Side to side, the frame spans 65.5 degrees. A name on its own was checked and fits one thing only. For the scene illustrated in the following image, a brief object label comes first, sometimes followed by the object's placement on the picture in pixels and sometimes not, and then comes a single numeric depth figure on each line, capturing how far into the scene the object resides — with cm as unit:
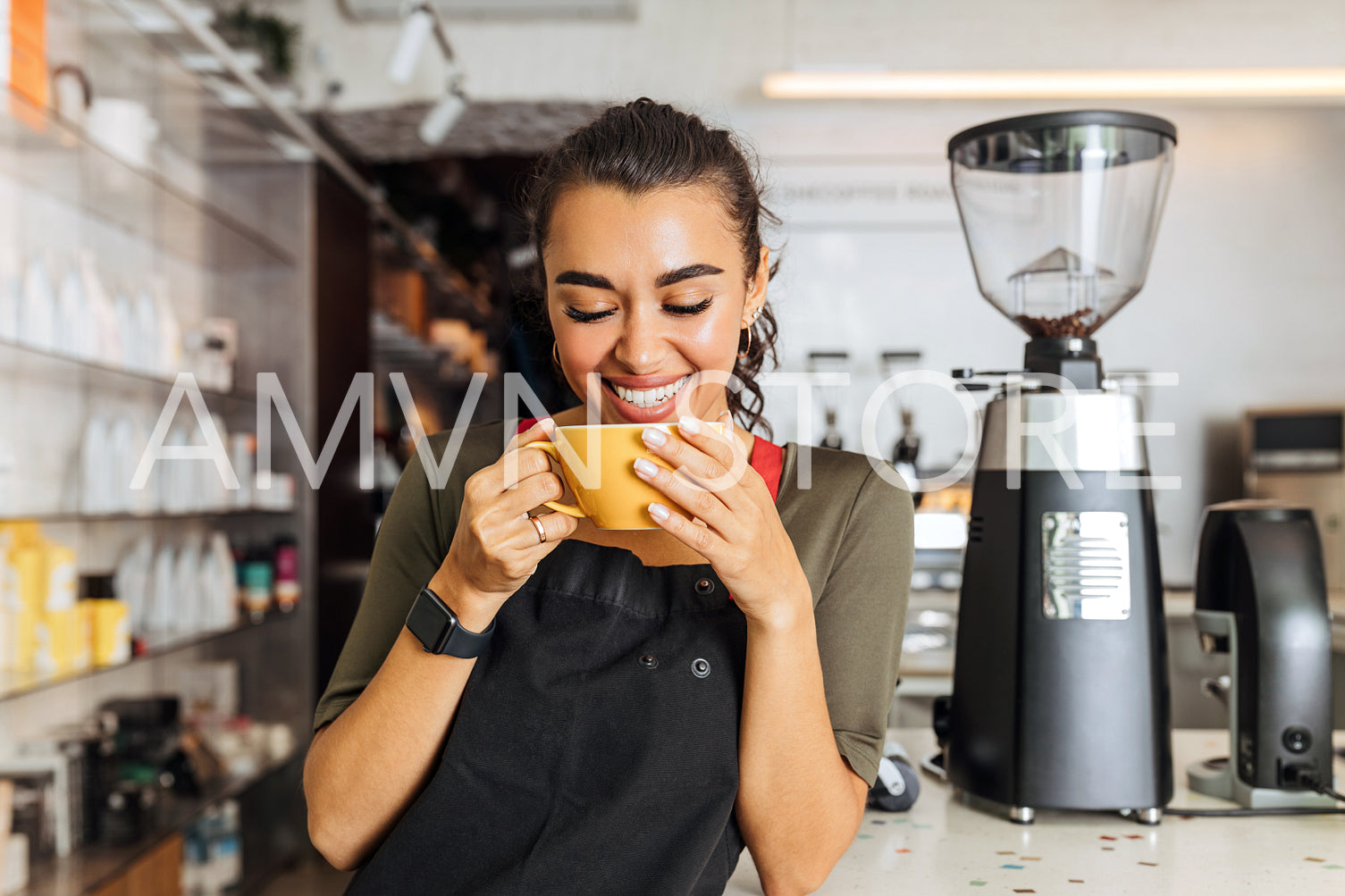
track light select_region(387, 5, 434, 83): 301
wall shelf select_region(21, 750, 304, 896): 206
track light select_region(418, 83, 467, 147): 341
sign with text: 381
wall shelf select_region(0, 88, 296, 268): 211
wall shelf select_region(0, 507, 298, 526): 218
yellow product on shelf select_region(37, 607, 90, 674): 213
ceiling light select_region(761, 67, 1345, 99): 340
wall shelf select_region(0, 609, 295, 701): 201
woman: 80
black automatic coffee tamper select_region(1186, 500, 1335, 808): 111
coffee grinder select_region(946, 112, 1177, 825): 107
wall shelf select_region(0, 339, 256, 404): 206
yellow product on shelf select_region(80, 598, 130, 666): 233
